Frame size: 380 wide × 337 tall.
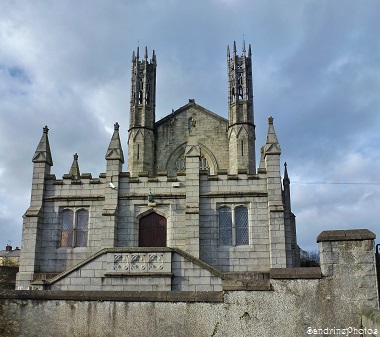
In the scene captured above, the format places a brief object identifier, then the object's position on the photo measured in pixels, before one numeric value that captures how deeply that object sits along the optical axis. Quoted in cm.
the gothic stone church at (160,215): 2080
